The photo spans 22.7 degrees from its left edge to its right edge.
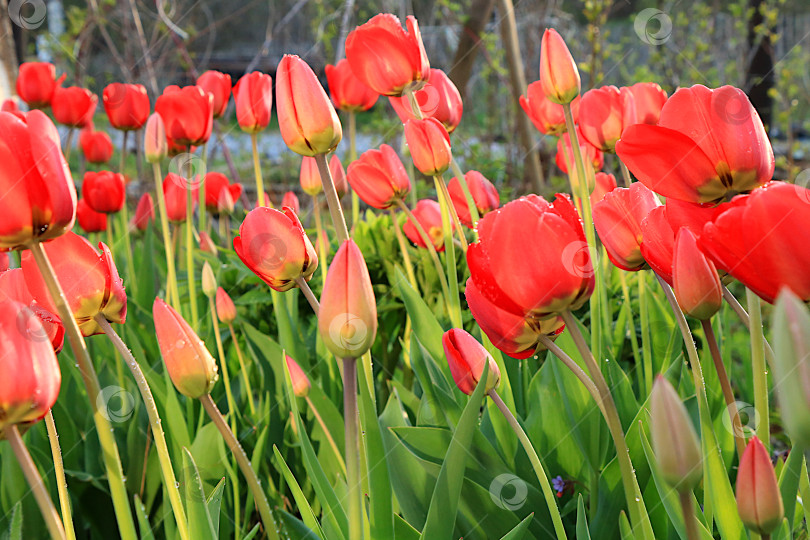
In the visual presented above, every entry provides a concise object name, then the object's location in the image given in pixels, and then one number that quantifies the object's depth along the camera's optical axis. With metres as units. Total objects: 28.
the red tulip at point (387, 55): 1.27
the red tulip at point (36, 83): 2.59
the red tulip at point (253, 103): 1.58
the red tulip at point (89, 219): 2.26
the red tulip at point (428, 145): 1.26
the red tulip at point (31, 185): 0.96
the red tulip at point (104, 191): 2.11
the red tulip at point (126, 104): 2.18
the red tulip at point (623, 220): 1.07
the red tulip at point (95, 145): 2.71
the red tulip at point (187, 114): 1.68
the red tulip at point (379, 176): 1.42
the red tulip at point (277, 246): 1.10
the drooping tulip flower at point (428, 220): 1.64
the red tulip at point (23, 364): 0.92
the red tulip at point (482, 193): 1.65
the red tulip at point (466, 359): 1.06
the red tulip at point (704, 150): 1.03
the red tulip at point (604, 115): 1.37
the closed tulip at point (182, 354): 1.03
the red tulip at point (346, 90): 1.75
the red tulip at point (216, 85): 1.91
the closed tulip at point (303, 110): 1.09
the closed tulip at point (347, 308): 0.95
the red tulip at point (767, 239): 0.95
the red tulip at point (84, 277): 1.05
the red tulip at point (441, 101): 1.41
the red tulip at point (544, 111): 1.53
